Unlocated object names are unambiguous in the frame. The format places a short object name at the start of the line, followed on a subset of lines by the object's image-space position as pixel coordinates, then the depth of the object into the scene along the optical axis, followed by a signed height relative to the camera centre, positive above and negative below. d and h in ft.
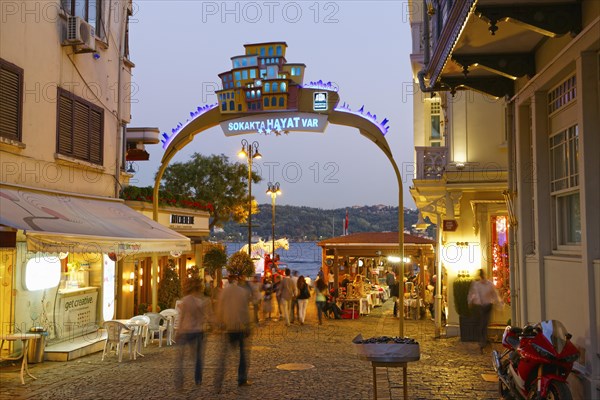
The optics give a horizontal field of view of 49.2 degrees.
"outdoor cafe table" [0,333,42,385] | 36.73 -5.43
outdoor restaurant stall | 77.46 -1.43
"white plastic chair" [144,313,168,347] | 51.37 -6.39
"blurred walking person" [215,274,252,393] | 35.73 -4.25
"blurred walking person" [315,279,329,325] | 68.64 -5.32
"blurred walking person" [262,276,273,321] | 74.90 -6.64
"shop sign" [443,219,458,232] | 55.93 +1.57
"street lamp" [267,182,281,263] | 120.67 +9.82
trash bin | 42.32 -6.71
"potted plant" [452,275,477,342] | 53.16 -5.70
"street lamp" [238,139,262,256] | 100.07 +14.00
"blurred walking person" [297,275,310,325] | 68.95 -5.58
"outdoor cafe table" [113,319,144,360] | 44.68 -5.69
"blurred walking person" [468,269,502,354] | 47.19 -4.10
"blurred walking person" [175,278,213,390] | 35.50 -4.57
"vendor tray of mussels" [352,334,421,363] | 25.81 -4.26
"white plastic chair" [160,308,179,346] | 52.70 -6.32
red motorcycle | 23.79 -4.55
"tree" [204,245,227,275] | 103.55 -2.29
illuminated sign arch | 58.70 +11.86
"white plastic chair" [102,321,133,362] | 44.14 -6.14
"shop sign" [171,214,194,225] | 75.64 +3.02
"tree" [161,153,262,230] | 160.66 +15.26
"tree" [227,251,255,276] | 109.15 -3.30
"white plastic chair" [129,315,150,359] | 45.75 -6.02
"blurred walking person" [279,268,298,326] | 68.75 -5.37
